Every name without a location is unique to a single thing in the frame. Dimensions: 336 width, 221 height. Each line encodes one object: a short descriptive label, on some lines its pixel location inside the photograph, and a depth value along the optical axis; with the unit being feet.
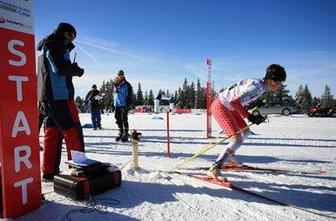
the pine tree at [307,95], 298.15
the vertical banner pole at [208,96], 35.14
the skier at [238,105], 15.05
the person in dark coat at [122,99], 31.86
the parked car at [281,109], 108.17
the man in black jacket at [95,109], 45.39
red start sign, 9.68
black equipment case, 12.20
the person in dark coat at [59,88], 13.73
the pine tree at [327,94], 319.88
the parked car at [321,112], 92.94
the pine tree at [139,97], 300.22
